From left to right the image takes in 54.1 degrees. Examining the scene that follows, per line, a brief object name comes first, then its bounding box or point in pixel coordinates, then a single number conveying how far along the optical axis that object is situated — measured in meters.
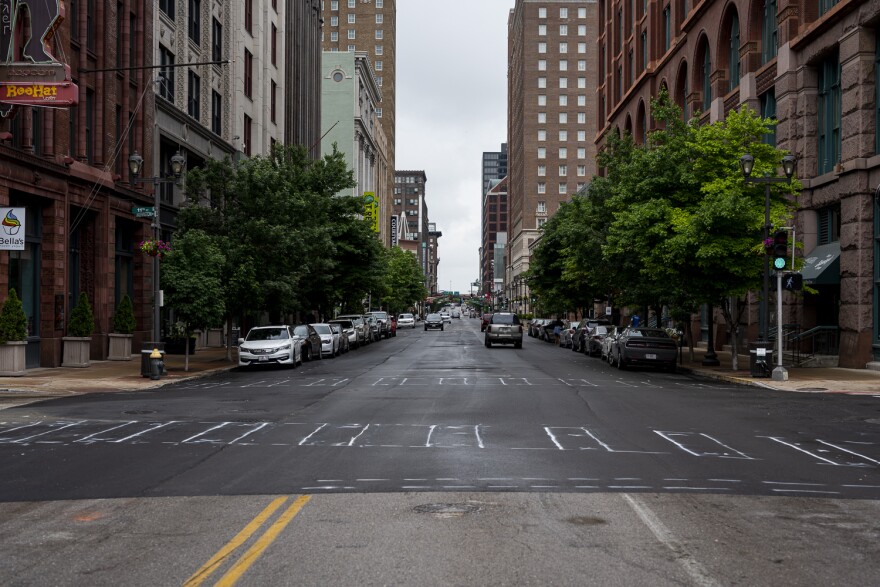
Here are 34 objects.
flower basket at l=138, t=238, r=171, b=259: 24.30
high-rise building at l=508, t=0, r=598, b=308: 123.62
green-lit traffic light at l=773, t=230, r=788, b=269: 23.33
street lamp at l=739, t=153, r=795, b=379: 24.03
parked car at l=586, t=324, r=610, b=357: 38.38
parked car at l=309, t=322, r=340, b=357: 37.11
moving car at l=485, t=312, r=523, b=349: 45.34
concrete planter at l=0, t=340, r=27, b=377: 23.28
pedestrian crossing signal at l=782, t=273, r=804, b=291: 24.31
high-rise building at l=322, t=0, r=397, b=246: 128.75
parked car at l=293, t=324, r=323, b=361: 32.88
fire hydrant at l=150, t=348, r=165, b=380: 23.84
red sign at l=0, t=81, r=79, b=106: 19.89
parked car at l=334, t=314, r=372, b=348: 48.97
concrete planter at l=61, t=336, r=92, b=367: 27.33
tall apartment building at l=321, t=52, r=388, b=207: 93.50
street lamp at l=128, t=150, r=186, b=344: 23.94
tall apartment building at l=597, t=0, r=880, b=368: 27.86
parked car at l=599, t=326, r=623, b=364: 32.79
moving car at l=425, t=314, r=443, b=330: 85.25
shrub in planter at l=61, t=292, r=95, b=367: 27.34
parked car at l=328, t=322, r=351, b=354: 40.28
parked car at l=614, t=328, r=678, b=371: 28.81
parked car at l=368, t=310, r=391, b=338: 62.31
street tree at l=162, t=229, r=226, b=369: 26.88
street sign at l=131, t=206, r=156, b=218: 24.14
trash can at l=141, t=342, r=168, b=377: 24.12
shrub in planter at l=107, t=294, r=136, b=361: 31.45
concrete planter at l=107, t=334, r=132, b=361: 31.45
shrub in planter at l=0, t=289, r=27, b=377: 23.17
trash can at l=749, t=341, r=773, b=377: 24.86
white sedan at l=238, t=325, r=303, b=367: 28.50
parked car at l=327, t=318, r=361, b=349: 44.63
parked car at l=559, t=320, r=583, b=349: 47.73
